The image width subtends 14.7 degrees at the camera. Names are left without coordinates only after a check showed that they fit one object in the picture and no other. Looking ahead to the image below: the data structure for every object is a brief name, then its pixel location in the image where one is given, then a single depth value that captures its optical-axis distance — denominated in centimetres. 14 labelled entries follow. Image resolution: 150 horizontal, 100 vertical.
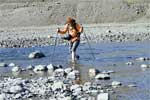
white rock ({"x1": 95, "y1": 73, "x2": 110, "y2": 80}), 2154
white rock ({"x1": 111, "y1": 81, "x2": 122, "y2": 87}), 1981
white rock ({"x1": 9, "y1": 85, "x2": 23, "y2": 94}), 1888
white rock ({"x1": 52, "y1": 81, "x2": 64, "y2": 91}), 1927
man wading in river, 2755
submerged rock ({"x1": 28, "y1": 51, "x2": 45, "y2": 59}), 3203
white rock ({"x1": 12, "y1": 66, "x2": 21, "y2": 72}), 2602
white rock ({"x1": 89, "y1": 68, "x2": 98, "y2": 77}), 2295
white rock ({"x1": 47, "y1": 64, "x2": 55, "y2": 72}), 2545
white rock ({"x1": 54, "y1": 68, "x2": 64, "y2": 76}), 2353
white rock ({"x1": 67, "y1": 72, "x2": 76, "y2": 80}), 2255
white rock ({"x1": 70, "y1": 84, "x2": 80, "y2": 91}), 1919
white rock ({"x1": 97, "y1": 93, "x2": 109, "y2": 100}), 1672
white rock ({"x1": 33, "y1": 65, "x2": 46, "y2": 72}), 2543
